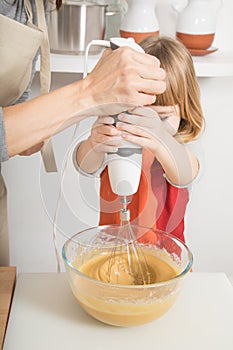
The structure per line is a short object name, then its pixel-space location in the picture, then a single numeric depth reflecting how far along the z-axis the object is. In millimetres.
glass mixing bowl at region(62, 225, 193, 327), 1409
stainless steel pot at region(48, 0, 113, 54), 2037
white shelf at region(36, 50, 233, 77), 2060
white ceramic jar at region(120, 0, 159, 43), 2079
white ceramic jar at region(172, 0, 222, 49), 2136
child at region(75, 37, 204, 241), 1342
